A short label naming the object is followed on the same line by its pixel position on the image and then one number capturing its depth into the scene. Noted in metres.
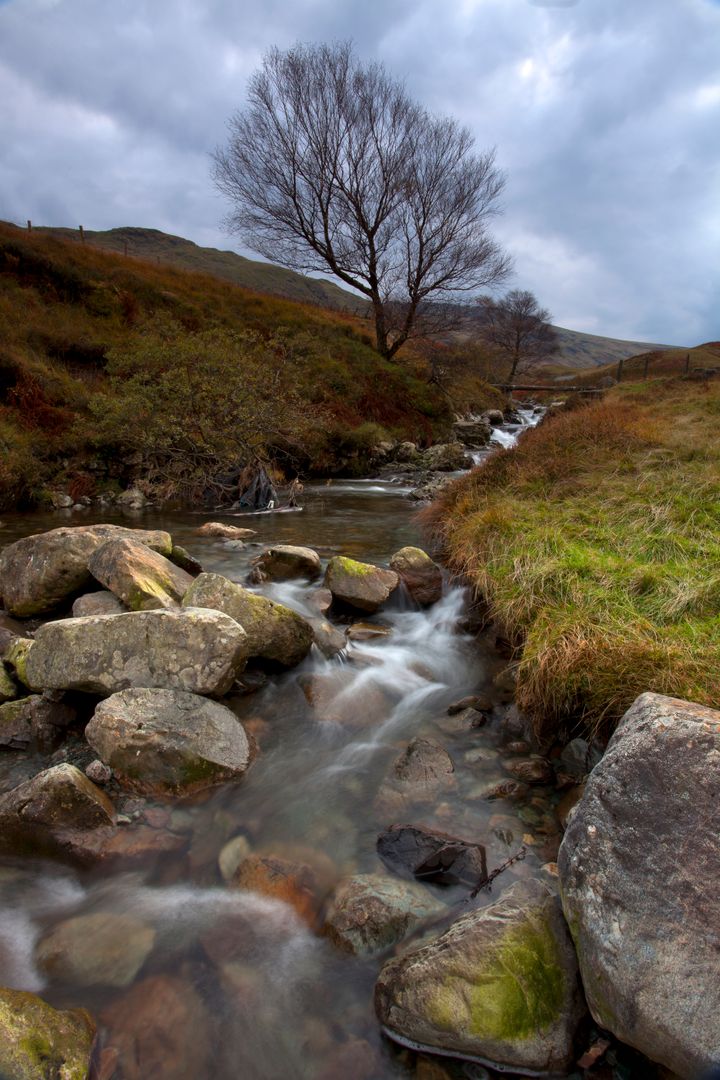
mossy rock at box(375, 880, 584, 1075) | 2.14
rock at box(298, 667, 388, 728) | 4.79
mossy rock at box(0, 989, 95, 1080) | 1.90
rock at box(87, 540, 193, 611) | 5.19
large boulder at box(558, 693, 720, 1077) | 1.90
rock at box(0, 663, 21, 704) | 4.48
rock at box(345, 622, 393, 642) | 5.96
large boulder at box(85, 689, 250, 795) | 3.67
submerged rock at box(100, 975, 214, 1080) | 2.23
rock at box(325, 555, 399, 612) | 6.39
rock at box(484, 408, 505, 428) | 29.18
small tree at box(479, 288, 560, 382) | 49.88
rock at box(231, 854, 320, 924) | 3.04
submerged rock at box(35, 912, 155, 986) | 2.64
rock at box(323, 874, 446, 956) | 2.77
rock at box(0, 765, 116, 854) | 3.28
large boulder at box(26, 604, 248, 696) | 4.16
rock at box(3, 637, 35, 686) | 4.54
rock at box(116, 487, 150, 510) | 12.67
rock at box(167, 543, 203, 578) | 7.11
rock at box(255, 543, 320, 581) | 7.34
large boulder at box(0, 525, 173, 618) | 5.90
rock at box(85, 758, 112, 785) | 3.69
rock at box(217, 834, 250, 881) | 3.25
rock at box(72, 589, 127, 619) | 5.37
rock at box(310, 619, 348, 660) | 5.57
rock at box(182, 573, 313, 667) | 4.90
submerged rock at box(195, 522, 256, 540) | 9.98
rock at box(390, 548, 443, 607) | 6.79
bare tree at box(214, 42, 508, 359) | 24.70
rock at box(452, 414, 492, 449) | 24.05
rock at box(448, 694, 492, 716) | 4.69
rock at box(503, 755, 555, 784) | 3.75
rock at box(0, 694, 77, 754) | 4.13
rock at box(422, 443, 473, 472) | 18.24
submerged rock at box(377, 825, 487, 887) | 3.07
